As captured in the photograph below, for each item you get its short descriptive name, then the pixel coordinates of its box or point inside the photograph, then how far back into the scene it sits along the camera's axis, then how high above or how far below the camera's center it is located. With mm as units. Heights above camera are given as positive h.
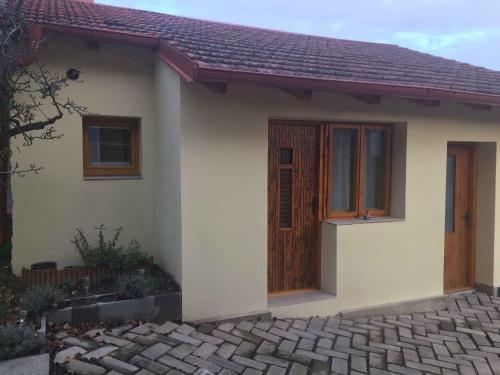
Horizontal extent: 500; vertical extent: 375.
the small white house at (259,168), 5113 +125
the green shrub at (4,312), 4135 -1312
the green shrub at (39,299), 4367 -1248
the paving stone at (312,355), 4375 -1788
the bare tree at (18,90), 4254 +951
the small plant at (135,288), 4844 -1234
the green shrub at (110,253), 5527 -985
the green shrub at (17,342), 3465 -1350
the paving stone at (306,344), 4613 -1784
